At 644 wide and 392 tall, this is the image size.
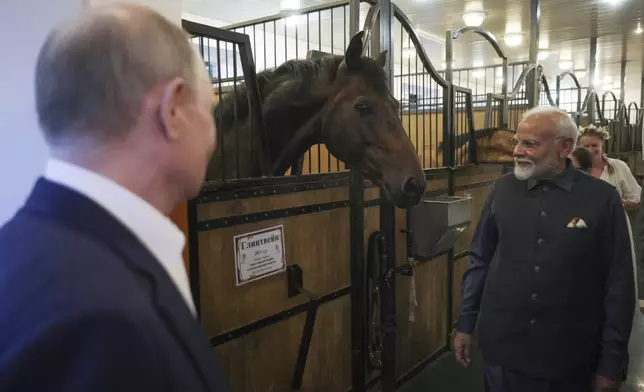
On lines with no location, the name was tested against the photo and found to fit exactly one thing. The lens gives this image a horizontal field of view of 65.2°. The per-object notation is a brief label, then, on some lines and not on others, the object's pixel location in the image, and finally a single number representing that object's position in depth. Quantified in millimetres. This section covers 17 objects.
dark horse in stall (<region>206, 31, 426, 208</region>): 1825
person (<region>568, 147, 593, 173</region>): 3438
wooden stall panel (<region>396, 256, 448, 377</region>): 2842
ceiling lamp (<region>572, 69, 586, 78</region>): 12150
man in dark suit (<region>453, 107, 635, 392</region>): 1561
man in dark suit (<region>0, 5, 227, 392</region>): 412
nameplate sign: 1734
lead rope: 2784
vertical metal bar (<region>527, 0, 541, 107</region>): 4855
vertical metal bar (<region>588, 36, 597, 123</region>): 7329
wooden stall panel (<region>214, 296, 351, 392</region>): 1775
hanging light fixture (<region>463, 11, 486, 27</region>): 5676
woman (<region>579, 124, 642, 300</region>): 3723
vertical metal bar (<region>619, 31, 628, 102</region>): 8258
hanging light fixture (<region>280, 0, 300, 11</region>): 5523
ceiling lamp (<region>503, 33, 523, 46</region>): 6637
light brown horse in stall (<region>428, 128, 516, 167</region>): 3412
